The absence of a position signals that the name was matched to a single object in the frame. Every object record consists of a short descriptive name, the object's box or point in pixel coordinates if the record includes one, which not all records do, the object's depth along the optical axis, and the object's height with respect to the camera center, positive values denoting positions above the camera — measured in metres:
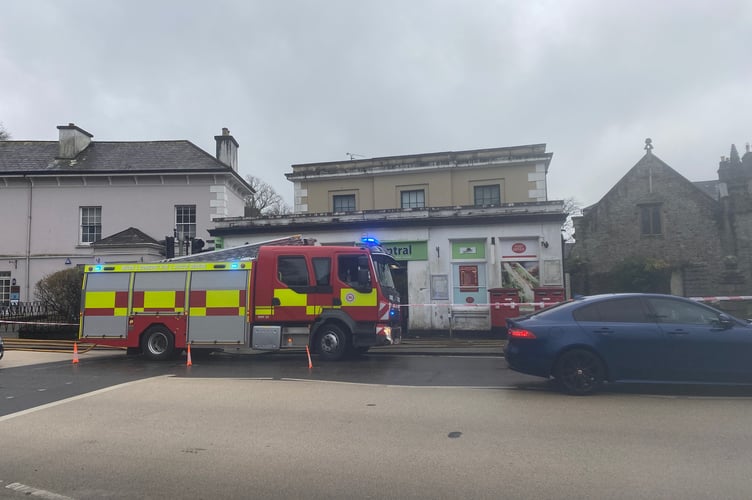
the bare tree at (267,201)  57.09 +11.20
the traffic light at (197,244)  18.06 +2.00
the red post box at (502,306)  16.39 -0.28
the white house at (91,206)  24.08 +4.55
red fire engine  12.14 -0.07
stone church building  24.78 +2.95
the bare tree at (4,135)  42.44 +14.27
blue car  7.35 -0.71
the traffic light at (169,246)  17.17 +1.84
